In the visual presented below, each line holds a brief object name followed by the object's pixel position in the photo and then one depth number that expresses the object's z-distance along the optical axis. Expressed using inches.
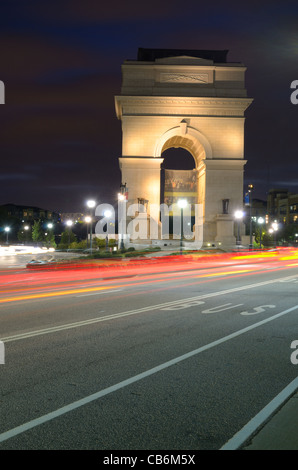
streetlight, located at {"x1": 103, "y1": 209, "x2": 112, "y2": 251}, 1928.8
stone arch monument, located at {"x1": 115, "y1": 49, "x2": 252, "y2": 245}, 2311.8
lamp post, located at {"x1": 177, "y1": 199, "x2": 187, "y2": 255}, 1569.6
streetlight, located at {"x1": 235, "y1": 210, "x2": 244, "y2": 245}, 2113.4
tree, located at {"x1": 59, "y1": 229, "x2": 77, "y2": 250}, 2316.1
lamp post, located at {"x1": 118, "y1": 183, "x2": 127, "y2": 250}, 2247.8
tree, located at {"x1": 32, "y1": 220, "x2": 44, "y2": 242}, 3119.8
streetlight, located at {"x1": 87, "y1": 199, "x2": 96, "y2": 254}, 1470.2
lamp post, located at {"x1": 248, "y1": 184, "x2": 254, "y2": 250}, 1783.2
